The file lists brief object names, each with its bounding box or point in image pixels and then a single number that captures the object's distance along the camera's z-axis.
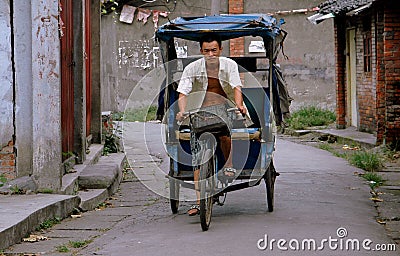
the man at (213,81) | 8.32
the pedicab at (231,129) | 8.02
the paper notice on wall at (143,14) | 27.16
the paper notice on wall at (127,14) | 27.25
